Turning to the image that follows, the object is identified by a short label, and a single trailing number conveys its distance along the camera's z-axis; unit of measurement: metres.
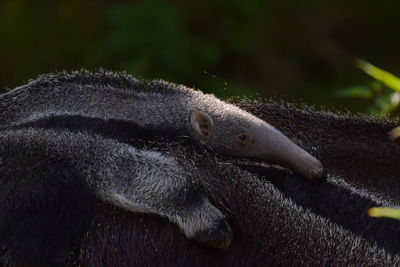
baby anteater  7.42
